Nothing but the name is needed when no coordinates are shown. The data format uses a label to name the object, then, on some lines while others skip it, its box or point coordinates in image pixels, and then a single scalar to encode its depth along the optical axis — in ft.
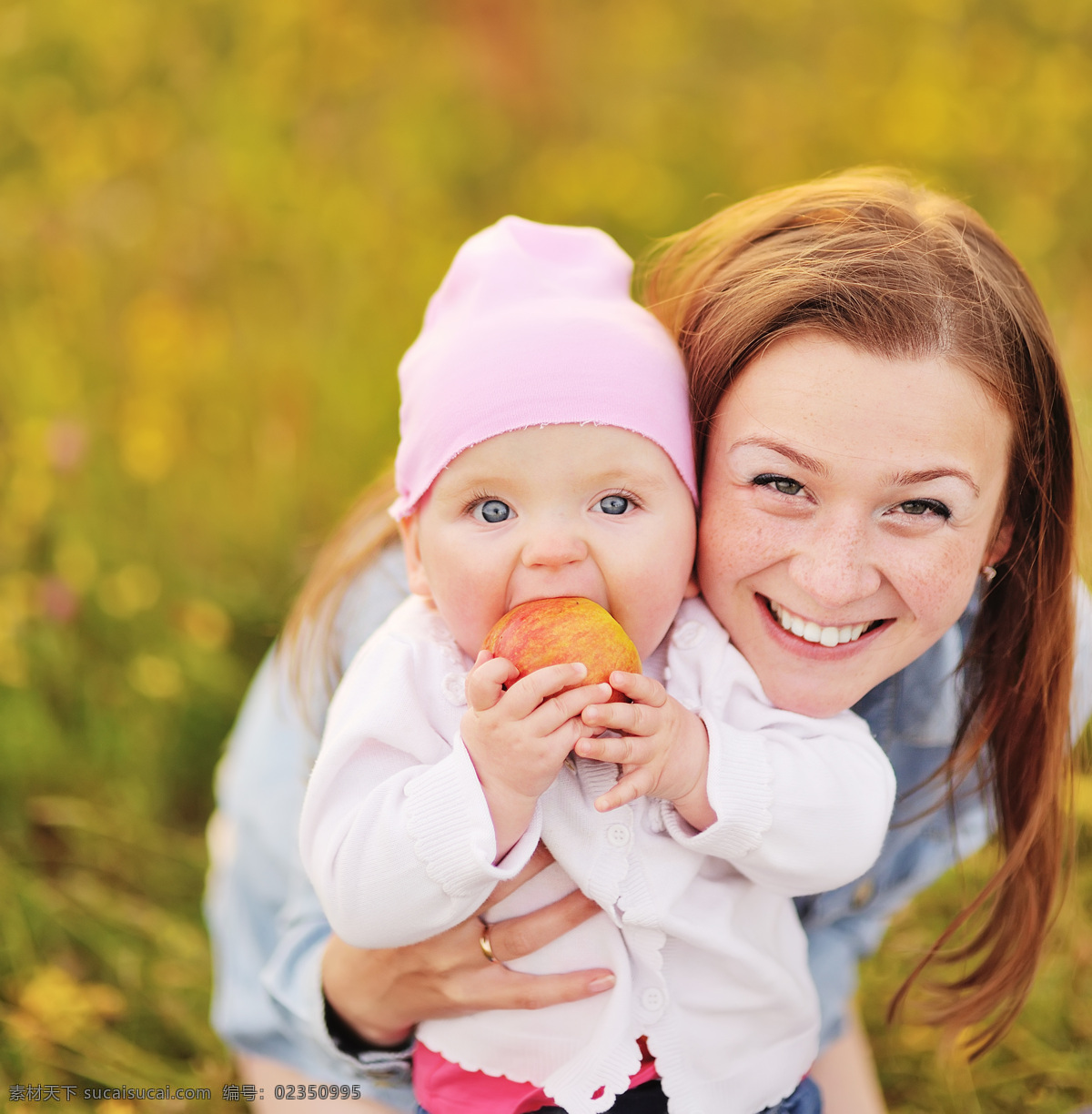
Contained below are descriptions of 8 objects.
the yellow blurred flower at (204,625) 8.79
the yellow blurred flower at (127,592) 9.37
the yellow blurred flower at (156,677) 8.86
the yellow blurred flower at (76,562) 9.29
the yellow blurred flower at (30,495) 9.29
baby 4.30
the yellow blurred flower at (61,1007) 7.34
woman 4.65
